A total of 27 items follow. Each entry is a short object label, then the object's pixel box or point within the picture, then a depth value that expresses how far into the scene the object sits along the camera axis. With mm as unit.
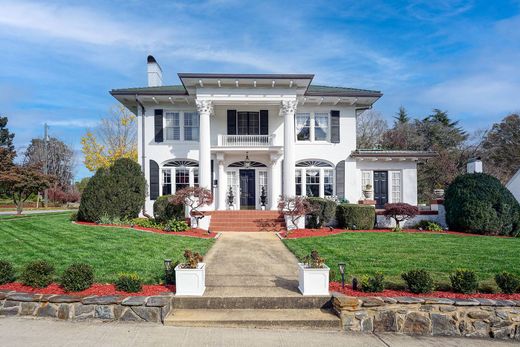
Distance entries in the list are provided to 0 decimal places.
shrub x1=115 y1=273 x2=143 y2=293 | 6344
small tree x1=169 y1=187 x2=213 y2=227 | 14133
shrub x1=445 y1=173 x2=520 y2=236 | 13723
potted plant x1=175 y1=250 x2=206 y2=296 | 6383
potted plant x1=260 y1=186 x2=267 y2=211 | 18406
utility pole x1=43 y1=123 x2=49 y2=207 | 34622
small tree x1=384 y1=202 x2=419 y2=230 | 14375
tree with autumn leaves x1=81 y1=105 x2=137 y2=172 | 30281
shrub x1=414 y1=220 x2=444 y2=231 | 14867
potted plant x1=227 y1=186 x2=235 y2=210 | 18203
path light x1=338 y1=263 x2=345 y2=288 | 6766
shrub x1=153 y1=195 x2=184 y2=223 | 15625
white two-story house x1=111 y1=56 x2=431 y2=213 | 17891
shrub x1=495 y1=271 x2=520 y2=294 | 6430
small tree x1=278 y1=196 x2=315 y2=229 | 14102
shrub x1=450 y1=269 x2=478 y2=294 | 6461
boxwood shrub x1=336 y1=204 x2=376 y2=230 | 15141
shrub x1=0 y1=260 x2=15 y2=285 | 6699
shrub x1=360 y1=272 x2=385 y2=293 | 6422
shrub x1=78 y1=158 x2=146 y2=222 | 13805
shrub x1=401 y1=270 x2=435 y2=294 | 6371
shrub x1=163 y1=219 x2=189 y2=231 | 13663
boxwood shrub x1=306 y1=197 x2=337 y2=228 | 15062
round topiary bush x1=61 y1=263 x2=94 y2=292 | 6340
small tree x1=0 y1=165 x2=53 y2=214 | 16266
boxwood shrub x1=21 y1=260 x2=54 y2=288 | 6527
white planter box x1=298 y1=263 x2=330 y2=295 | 6465
